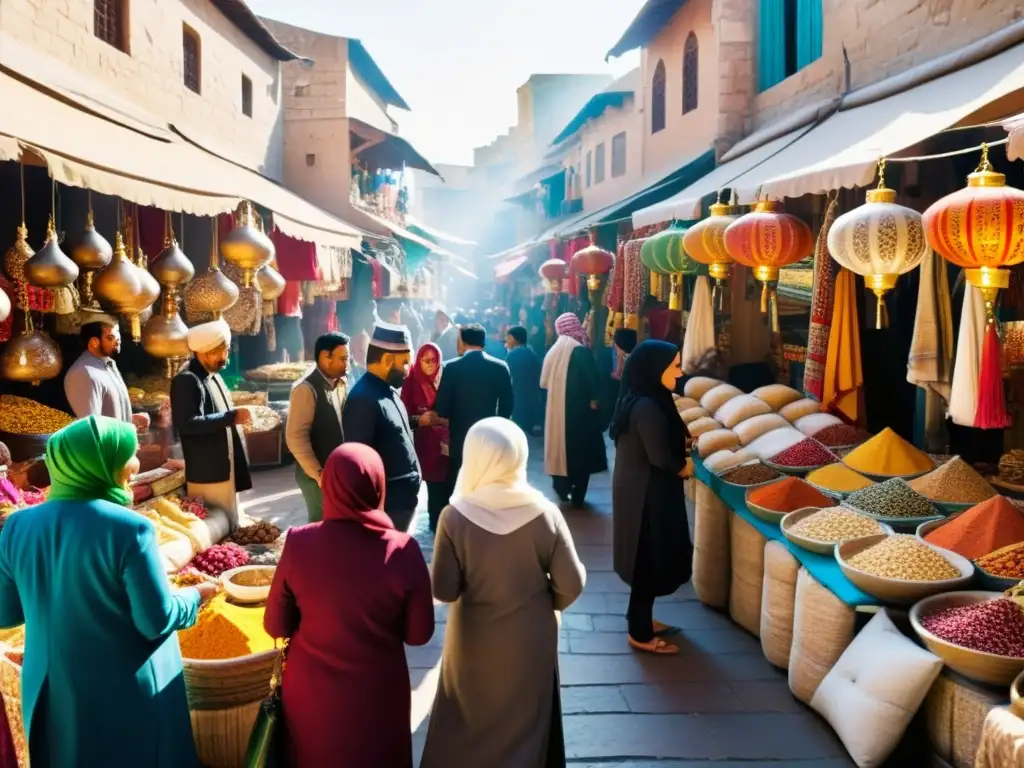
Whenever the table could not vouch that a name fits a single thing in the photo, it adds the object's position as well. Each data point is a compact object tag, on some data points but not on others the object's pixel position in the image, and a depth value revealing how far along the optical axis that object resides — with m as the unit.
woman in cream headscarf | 3.07
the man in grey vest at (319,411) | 5.15
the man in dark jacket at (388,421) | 4.86
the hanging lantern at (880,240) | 4.18
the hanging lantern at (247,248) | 6.41
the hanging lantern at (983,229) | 3.51
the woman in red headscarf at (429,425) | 6.68
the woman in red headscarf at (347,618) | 2.74
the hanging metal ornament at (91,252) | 5.31
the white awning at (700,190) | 7.93
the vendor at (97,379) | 5.68
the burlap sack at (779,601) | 4.63
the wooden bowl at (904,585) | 3.74
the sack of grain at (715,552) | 5.71
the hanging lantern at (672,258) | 7.75
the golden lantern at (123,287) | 5.16
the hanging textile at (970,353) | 4.57
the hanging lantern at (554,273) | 14.21
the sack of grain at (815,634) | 4.07
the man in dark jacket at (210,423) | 5.13
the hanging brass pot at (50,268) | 4.79
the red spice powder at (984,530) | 3.99
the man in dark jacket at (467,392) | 6.59
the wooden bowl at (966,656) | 3.15
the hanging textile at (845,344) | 6.18
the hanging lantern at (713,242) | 6.41
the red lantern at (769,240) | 5.38
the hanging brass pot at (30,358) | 5.34
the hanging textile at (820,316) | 6.24
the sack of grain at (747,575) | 5.23
